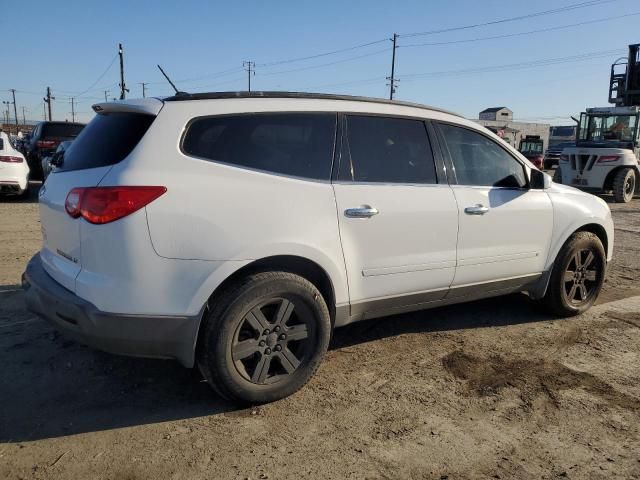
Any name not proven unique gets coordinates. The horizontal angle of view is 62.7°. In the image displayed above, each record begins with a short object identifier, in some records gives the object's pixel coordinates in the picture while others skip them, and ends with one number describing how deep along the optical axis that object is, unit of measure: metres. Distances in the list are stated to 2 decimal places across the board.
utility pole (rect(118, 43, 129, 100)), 43.19
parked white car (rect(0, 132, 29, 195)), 10.24
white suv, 2.68
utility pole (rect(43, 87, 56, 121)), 72.25
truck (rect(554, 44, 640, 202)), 15.02
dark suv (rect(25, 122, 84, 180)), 13.16
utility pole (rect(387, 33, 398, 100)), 55.41
